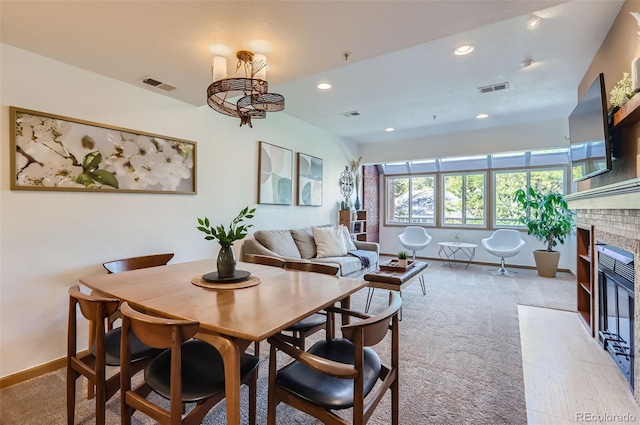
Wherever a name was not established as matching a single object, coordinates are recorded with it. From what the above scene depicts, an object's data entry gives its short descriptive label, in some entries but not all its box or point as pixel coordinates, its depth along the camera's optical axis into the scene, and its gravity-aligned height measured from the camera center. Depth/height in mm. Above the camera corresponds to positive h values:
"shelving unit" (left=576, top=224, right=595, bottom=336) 3236 -668
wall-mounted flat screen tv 2348 +686
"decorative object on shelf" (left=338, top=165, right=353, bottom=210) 6109 +571
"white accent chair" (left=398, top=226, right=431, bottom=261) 6589 -562
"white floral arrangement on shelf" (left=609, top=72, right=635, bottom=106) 2041 +839
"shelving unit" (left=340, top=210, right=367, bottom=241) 5902 -220
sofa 3879 -512
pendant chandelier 1944 +835
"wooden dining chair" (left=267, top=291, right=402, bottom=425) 1124 -747
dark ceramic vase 1908 -326
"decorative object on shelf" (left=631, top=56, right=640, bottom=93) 1833 +842
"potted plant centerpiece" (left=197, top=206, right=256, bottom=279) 1880 -279
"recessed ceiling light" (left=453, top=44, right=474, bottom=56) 2680 +1483
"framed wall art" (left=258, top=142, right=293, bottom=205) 4117 +551
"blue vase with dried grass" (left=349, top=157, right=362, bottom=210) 6469 +838
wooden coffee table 3099 -723
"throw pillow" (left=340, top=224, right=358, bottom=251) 5073 -479
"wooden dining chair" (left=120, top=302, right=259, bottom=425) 1132 -747
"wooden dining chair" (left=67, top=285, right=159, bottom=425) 1417 -758
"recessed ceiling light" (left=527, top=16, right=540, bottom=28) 2301 +1481
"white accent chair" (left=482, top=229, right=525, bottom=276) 5457 -649
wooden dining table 1152 -449
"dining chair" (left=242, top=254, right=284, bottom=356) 2619 -440
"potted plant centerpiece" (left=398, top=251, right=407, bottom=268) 3585 -590
